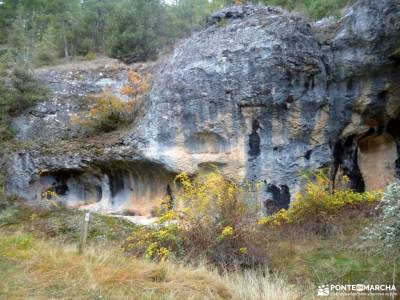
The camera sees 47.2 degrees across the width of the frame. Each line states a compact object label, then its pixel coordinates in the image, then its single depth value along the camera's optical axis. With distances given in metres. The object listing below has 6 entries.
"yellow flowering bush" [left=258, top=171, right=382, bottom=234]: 10.98
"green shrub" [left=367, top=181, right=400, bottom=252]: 5.61
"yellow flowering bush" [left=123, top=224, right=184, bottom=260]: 7.80
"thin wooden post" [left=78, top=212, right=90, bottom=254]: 6.65
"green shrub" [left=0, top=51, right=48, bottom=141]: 15.84
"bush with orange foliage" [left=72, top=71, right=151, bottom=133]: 15.82
